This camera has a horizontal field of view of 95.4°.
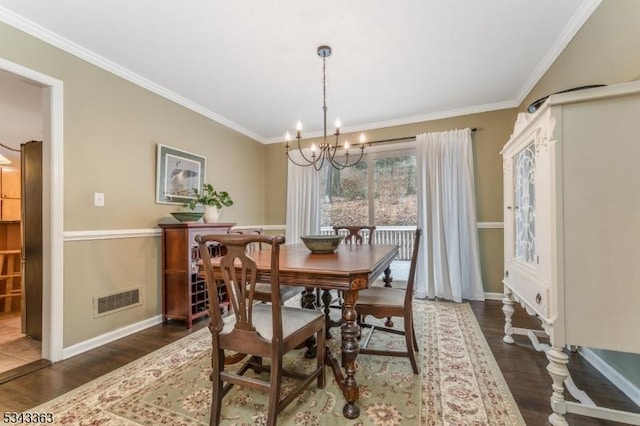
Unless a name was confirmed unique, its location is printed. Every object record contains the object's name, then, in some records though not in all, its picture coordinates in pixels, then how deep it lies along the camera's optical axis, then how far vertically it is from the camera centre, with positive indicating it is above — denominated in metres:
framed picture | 3.02 +0.47
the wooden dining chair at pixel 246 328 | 1.29 -0.56
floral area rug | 1.46 -1.02
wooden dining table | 1.43 -0.33
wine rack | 2.80 -0.57
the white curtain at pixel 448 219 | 3.53 -0.05
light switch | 2.43 +0.15
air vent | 2.42 -0.74
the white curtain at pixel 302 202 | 4.39 +0.22
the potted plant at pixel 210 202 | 3.21 +0.17
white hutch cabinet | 1.25 -0.05
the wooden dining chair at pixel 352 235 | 3.13 -0.21
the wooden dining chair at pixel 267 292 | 2.10 -0.58
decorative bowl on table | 2.17 -0.20
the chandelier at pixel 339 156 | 4.26 +0.89
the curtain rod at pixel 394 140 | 3.95 +1.05
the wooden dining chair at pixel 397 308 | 1.88 -0.60
